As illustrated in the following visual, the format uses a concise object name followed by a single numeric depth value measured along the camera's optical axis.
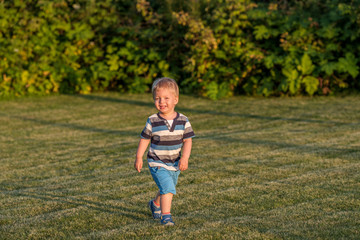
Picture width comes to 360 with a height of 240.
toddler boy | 7.93
